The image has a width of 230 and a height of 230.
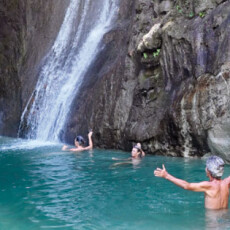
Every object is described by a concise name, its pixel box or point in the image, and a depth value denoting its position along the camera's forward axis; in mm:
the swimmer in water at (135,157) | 9844
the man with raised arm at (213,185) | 4699
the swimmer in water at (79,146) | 12594
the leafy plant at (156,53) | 12127
